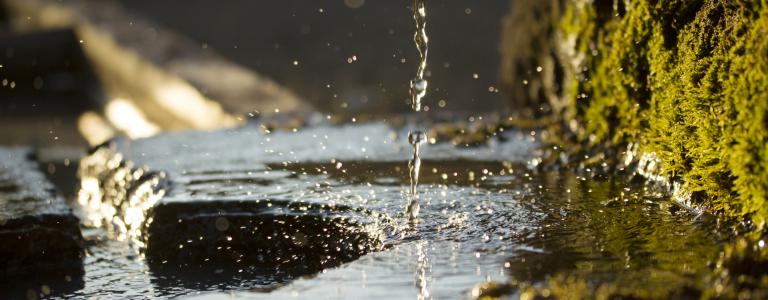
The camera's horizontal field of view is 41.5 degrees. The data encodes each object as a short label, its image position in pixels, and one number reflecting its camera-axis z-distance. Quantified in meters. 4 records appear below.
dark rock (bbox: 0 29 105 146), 11.05
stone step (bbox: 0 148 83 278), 3.86
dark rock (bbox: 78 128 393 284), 3.63
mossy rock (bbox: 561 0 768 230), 2.97
